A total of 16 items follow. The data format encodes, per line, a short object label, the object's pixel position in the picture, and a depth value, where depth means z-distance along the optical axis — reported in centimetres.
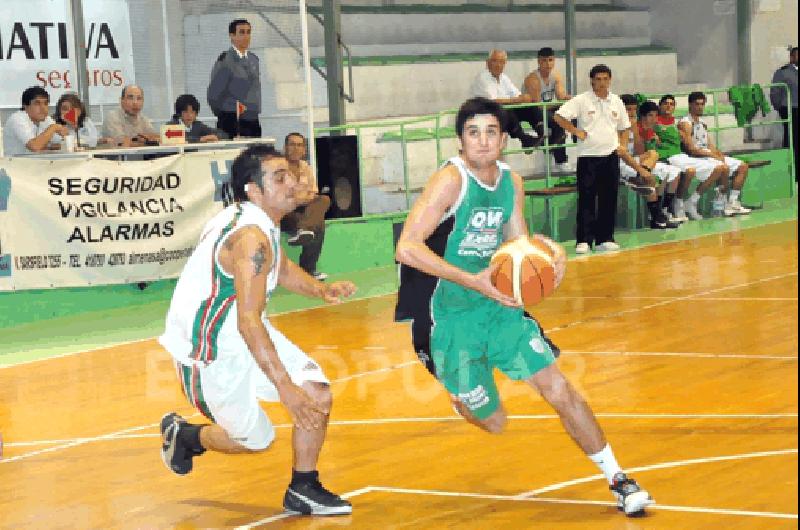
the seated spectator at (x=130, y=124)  1376
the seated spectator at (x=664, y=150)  1873
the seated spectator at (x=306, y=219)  1449
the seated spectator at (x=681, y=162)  1942
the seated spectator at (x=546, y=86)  1842
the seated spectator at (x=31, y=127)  1307
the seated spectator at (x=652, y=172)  1828
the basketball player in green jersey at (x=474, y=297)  610
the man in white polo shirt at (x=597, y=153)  1664
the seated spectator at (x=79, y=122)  1317
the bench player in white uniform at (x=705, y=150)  1969
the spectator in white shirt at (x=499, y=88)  1808
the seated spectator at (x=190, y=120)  1419
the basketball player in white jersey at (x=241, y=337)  618
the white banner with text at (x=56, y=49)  1560
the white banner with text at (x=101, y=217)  1286
